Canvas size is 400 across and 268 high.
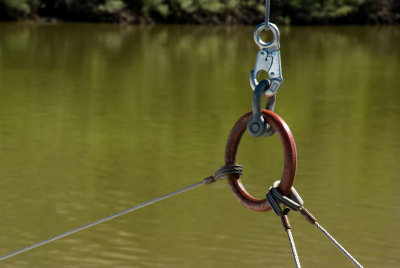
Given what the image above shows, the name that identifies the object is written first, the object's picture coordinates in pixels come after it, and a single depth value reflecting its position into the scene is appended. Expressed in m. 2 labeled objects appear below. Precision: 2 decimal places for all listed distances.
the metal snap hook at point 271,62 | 4.62
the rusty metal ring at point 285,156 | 4.52
